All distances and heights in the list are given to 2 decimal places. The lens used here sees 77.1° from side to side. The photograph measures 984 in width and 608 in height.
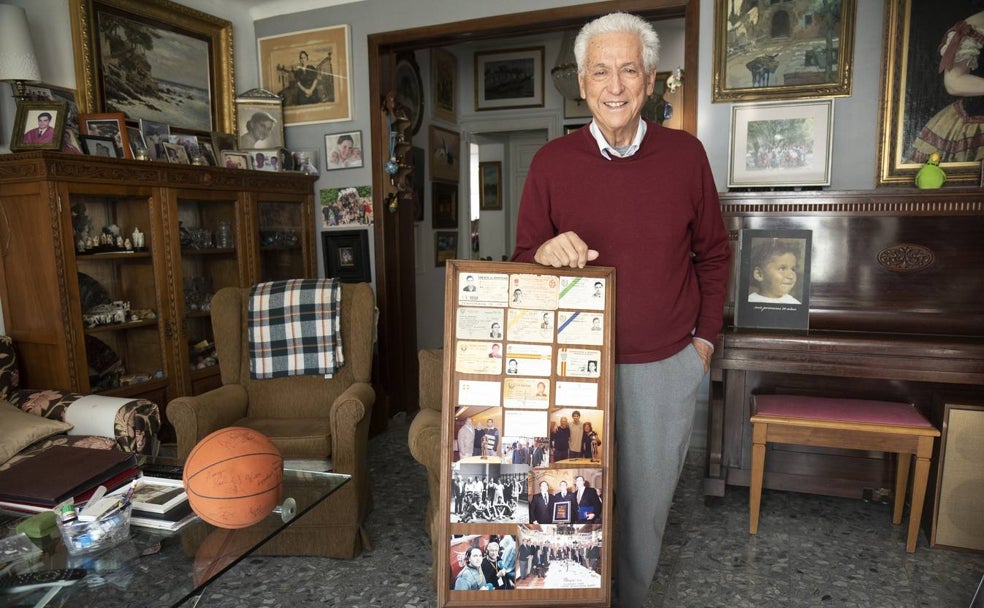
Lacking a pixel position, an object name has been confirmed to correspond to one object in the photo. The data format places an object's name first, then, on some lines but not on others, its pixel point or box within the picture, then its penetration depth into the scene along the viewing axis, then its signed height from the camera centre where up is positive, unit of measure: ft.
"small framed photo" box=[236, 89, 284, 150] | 13.20 +2.34
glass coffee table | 4.26 -2.48
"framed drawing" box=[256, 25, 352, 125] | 13.03 +3.40
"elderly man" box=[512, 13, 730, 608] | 4.72 -0.05
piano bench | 7.89 -2.69
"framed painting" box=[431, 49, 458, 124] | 15.76 +3.82
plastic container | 4.73 -2.30
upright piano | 8.14 -1.46
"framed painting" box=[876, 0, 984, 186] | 8.97 +1.83
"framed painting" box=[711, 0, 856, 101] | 9.57 +2.78
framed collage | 4.82 -1.52
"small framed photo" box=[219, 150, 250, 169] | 12.39 +1.45
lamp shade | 8.73 +2.65
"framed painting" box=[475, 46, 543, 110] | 17.37 +4.15
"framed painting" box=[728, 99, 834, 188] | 9.70 +1.29
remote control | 4.28 -2.41
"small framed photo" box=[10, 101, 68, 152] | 8.95 +1.60
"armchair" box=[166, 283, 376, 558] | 7.89 -2.53
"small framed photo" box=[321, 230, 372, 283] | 13.23 -0.52
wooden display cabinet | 8.91 -0.46
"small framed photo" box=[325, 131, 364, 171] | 13.07 +1.69
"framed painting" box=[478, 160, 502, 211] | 19.66 +1.41
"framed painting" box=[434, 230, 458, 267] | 16.26 -0.45
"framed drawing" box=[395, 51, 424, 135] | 14.02 +3.32
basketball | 4.71 -1.89
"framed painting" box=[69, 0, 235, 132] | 10.45 +3.18
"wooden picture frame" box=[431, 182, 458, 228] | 16.06 +0.64
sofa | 7.64 -2.39
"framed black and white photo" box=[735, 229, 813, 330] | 9.01 -0.80
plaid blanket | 9.34 -1.56
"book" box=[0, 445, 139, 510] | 5.23 -2.15
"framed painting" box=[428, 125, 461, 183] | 15.80 +1.98
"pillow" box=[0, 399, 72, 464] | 7.35 -2.40
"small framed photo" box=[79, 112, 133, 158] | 10.14 +1.76
